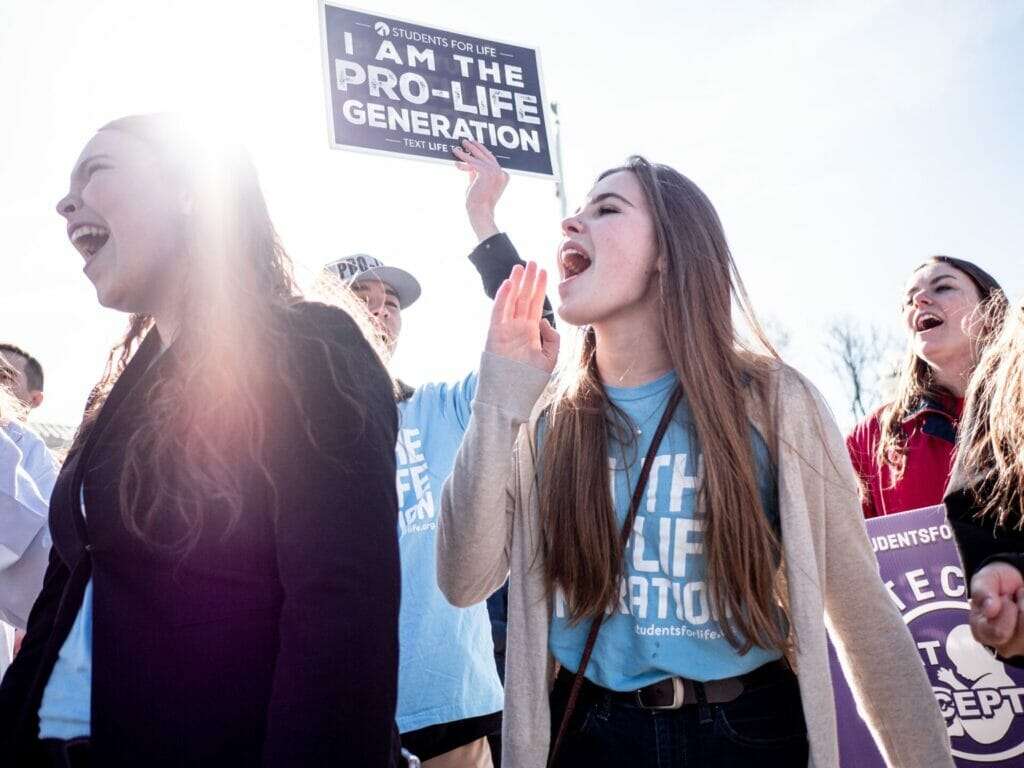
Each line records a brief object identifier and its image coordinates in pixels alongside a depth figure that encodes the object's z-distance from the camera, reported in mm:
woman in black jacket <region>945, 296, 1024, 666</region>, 1810
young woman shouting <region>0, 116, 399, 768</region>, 1123
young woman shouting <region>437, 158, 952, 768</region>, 1784
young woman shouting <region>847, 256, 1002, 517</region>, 3617
